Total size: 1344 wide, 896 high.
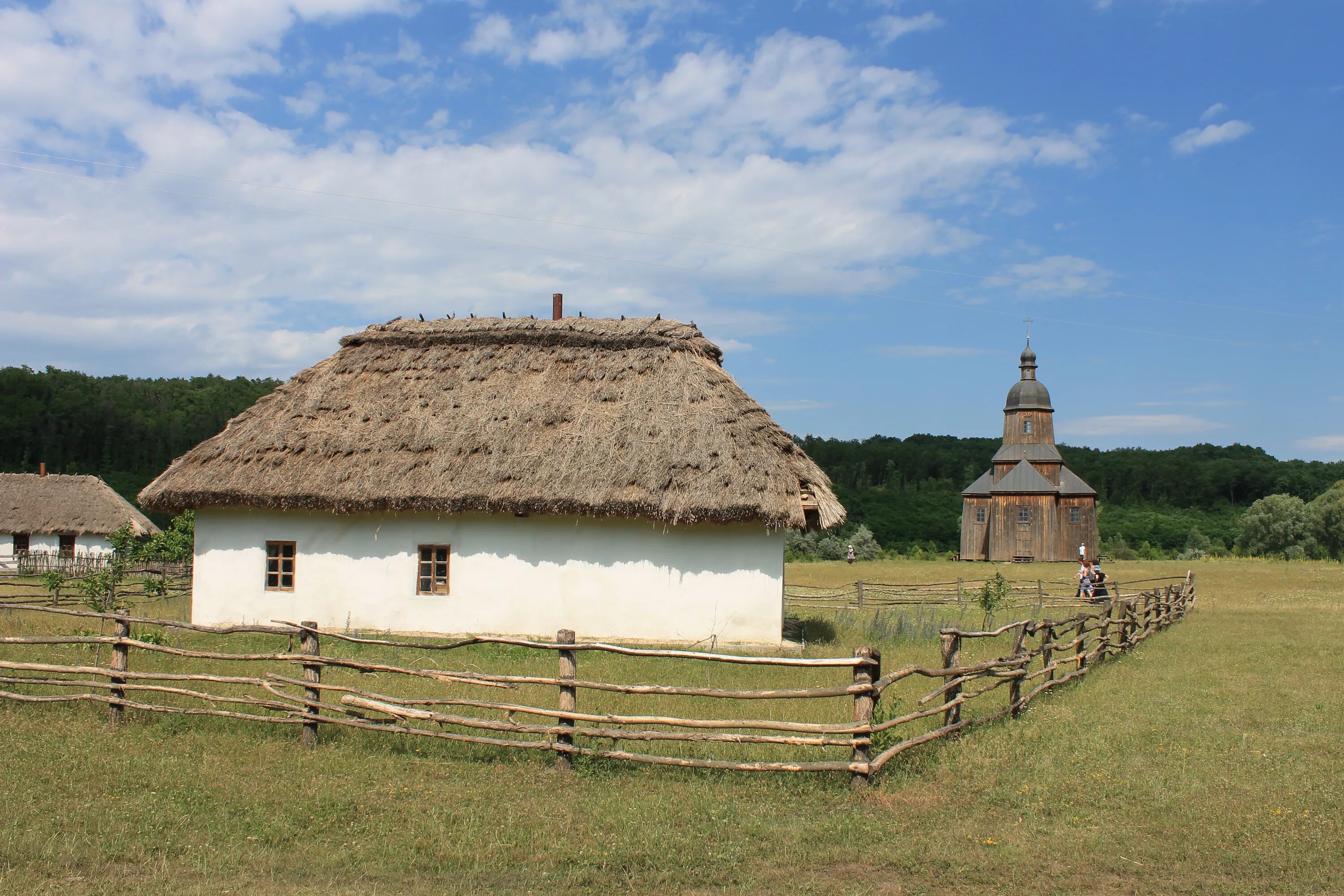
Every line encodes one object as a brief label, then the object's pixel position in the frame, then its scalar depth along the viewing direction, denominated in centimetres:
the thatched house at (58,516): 3725
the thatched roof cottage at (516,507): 1369
